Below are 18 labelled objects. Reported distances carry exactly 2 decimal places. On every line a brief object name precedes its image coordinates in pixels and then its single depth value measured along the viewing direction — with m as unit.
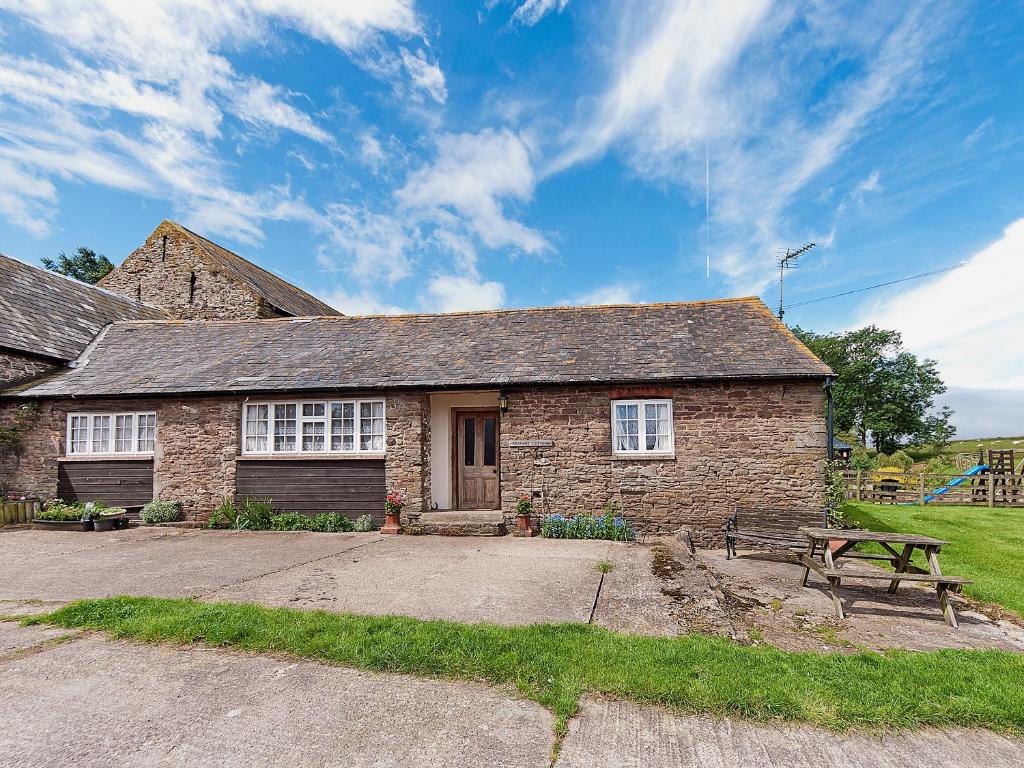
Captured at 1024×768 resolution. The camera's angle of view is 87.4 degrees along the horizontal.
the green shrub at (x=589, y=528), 10.65
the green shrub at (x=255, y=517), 12.15
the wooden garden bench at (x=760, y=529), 8.98
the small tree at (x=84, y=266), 37.72
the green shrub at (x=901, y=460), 32.67
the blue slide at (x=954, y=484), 19.81
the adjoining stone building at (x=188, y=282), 21.16
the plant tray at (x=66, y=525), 11.90
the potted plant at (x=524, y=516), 11.19
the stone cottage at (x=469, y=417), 10.97
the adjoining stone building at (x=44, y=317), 13.85
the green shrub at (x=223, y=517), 12.22
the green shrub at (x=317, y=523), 12.04
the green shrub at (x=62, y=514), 12.12
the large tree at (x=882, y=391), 42.69
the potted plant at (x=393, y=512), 11.60
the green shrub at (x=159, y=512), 12.34
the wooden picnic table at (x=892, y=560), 5.82
